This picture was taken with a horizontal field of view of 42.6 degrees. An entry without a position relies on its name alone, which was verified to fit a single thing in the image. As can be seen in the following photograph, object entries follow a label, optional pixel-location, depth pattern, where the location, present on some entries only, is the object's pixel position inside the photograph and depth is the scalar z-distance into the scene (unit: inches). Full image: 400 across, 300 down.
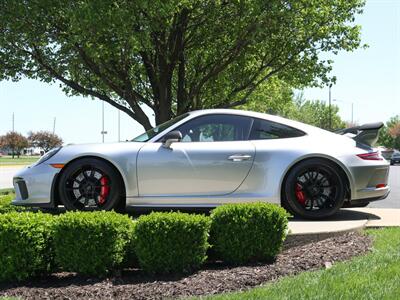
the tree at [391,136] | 3329.2
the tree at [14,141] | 3443.2
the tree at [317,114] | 2755.9
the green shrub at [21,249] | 154.3
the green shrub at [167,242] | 157.2
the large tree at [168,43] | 481.1
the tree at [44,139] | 3476.9
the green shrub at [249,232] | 165.9
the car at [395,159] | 1932.3
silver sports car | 227.0
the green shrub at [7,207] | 224.6
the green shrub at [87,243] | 156.0
